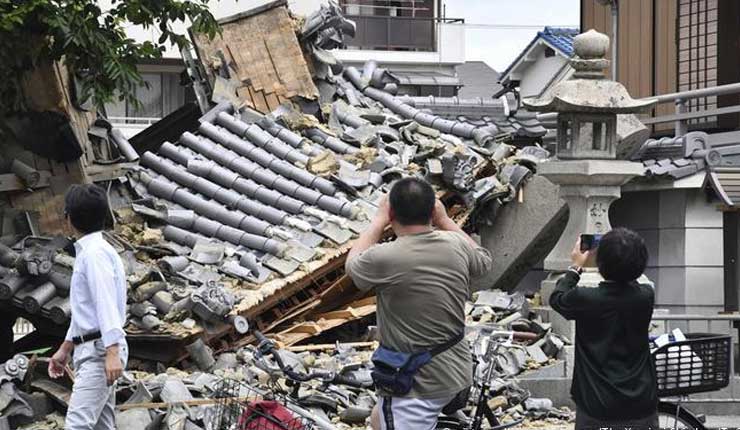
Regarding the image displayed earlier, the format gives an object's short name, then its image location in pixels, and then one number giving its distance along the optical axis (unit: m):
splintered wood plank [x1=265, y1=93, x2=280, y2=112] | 18.81
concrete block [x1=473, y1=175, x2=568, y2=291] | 18.59
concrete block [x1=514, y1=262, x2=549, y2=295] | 20.52
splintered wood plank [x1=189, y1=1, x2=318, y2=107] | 18.92
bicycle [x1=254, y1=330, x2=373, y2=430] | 9.39
